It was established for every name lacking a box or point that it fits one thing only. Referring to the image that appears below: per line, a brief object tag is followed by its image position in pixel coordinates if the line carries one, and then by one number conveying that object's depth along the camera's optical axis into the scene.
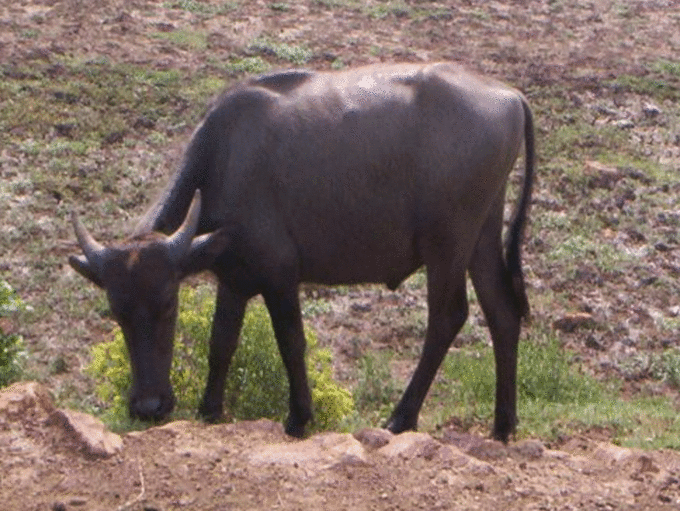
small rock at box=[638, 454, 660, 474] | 10.80
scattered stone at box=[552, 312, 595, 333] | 20.22
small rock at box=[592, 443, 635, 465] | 11.12
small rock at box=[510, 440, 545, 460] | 11.26
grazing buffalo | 14.30
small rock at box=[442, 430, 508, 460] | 11.41
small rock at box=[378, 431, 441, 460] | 10.62
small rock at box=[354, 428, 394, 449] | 11.10
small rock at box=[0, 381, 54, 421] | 11.07
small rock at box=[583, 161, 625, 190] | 25.89
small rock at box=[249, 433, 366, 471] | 10.28
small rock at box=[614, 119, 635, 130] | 29.20
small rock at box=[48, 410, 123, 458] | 10.44
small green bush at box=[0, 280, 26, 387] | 14.84
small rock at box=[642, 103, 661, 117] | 30.11
